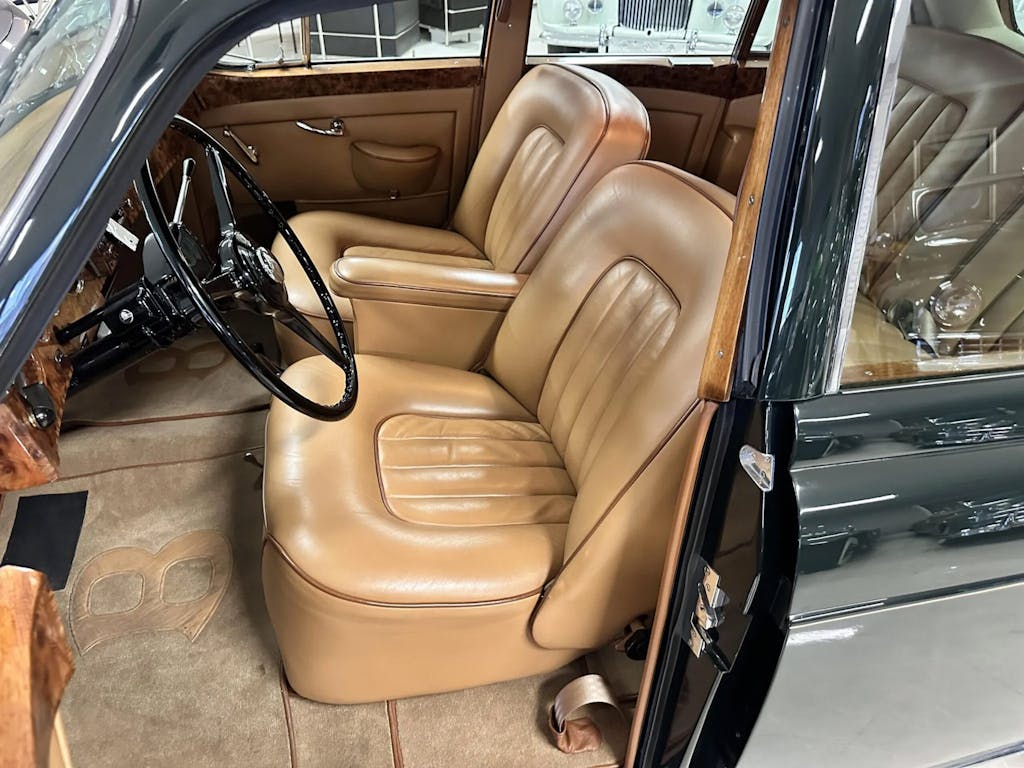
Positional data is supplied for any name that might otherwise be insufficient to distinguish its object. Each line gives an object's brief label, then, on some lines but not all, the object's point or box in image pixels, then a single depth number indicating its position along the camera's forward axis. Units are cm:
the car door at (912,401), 75
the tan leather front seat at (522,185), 171
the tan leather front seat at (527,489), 105
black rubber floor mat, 161
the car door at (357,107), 215
